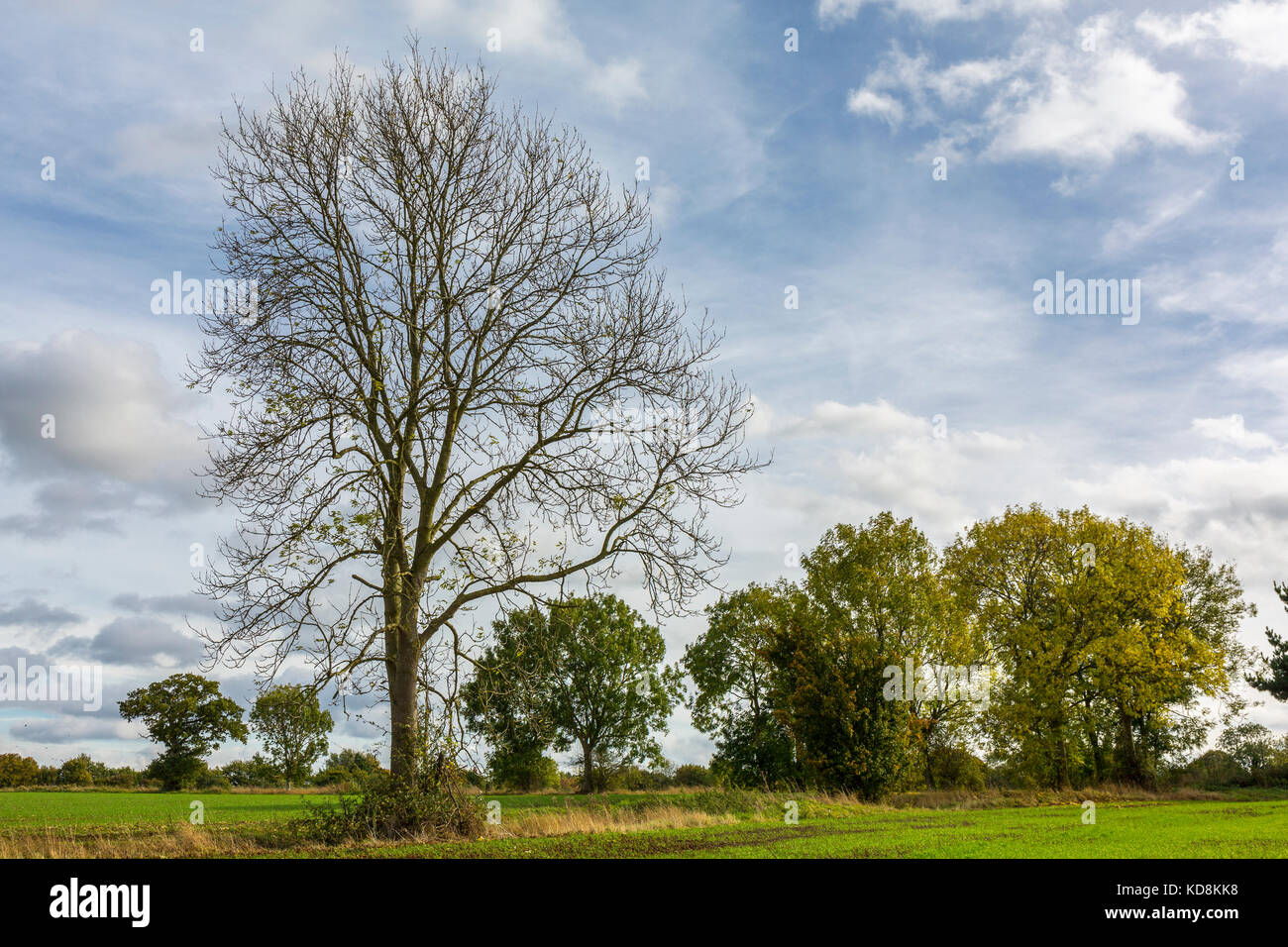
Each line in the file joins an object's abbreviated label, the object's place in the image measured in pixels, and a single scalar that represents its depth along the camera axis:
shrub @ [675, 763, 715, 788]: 49.34
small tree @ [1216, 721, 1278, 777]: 40.50
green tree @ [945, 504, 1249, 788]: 36.91
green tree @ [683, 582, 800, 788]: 39.00
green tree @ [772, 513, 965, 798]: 32.28
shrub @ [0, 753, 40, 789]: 49.28
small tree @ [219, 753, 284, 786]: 51.72
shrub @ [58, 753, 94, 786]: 49.81
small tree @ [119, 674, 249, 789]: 43.25
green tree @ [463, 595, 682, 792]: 46.22
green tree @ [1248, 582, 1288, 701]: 38.91
